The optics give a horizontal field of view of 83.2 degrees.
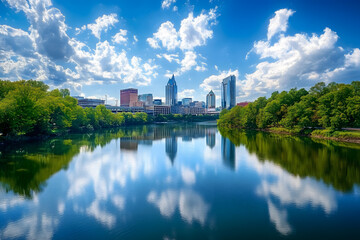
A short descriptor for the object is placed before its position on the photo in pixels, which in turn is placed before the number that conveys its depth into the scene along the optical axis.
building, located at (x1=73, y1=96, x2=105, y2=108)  135.62
